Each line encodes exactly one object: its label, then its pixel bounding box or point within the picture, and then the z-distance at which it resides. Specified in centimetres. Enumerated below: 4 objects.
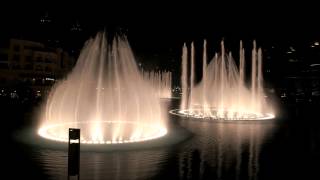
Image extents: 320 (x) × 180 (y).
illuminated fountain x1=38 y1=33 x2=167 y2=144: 1459
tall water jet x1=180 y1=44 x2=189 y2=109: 3428
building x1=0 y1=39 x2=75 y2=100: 5041
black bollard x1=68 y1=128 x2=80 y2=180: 692
